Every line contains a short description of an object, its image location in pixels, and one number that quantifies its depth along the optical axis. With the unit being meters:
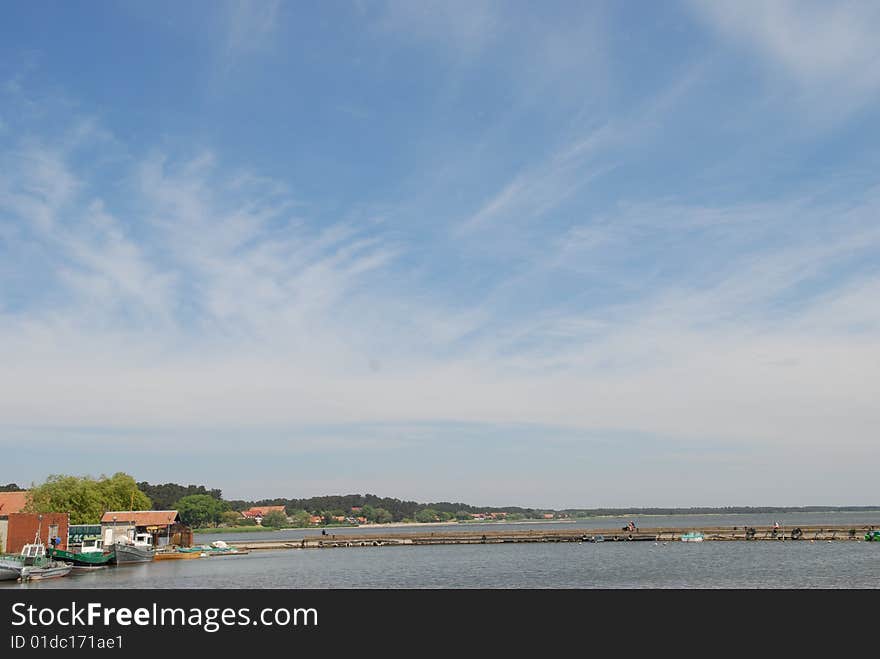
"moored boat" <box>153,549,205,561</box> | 100.32
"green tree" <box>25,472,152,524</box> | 95.31
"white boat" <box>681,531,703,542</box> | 122.50
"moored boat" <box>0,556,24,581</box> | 61.62
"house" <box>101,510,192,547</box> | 95.69
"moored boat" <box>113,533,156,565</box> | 87.62
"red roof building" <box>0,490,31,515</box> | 84.00
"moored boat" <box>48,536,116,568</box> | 78.62
